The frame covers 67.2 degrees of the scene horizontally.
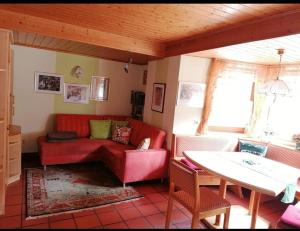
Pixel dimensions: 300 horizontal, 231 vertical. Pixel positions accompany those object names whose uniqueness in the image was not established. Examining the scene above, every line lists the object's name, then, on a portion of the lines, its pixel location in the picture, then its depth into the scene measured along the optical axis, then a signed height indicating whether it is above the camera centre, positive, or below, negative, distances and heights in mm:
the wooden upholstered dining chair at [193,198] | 2037 -1008
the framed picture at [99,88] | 4805 -25
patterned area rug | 2696 -1449
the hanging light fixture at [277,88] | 2730 +172
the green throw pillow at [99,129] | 4445 -833
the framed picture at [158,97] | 3932 -89
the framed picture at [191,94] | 3559 +5
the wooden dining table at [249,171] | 2008 -730
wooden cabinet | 3148 -1091
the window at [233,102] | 3873 -66
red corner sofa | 3334 -1037
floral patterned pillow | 4285 -869
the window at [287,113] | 3572 -168
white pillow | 3508 -837
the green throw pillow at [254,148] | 3355 -727
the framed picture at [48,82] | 4270 -3
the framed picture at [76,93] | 4566 -170
